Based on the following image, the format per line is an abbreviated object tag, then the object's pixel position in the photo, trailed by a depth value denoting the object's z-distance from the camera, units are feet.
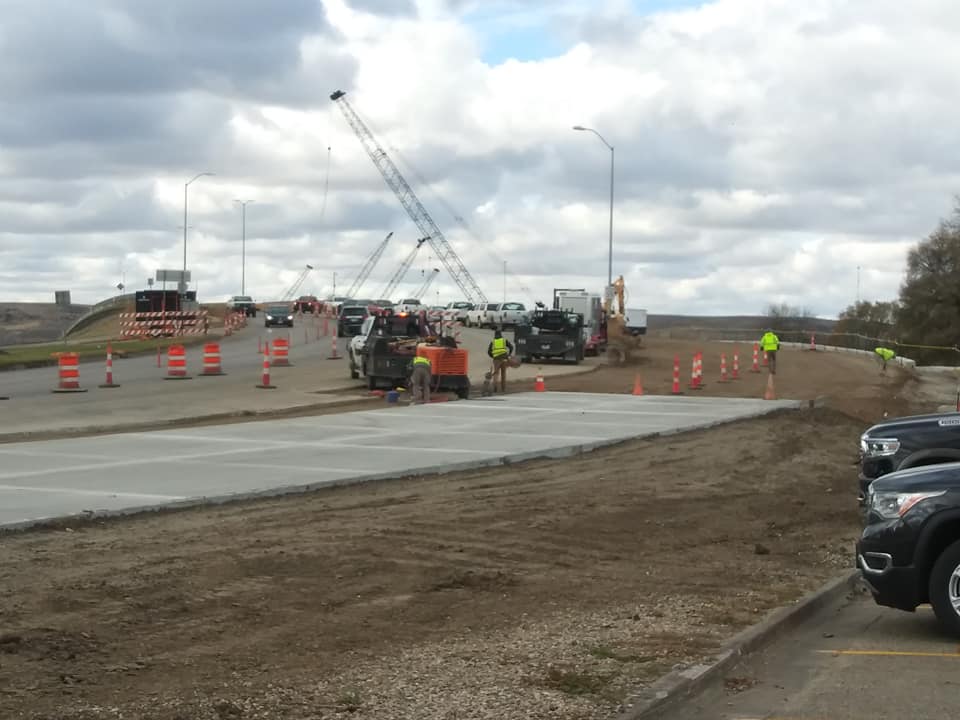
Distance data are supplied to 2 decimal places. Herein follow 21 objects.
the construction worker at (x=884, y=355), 151.74
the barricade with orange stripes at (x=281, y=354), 147.64
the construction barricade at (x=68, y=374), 107.55
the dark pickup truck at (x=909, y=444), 40.14
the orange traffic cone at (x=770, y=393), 107.17
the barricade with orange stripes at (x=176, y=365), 122.83
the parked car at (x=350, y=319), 216.95
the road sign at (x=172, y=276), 298.76
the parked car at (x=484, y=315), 284.20
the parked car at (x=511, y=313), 269.11
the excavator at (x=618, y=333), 170.85
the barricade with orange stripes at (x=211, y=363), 129.80
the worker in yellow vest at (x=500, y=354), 107.14
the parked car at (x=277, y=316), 278.26
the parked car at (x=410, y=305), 281.21
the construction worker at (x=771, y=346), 141.69
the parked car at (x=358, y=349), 118.32
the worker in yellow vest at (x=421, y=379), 92.21
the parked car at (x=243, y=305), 344.08
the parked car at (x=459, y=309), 300.14
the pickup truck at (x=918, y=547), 27.61
